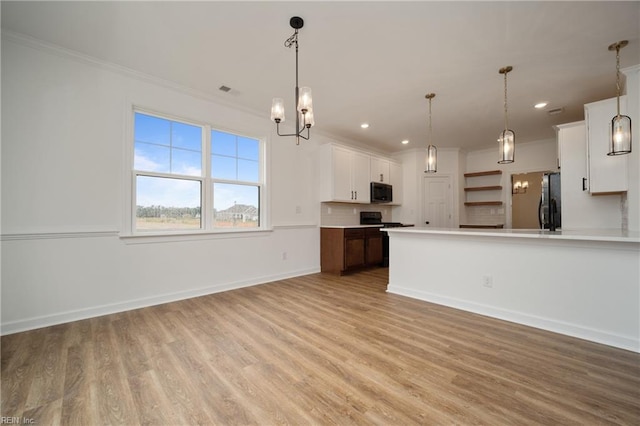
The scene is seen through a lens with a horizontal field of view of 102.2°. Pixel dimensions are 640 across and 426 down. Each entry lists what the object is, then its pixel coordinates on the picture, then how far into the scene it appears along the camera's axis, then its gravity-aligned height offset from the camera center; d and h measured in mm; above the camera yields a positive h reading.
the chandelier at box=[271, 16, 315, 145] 2230 +978
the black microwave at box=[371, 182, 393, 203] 5828 +541
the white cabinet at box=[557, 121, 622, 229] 3457 +267
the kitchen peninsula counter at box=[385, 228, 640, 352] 2164 -628
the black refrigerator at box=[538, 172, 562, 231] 3707 +176
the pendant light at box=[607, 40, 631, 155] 2213 +694
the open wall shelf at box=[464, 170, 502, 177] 6211 +1043
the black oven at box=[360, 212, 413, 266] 5614 -176
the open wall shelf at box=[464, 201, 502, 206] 6208 +305
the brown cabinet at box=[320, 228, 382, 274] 4734 -638
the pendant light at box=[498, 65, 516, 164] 2773 +746
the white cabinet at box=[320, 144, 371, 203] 5000 +832
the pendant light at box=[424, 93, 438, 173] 3446 +755
